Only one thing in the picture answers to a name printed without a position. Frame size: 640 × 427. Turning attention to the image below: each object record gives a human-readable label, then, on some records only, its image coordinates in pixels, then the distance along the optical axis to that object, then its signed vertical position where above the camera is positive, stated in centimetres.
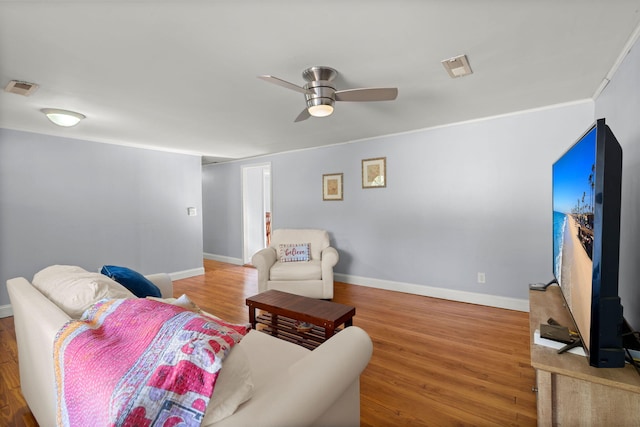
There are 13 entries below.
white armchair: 353 -82
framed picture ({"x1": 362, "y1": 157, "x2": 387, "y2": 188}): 411 +52
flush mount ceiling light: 275 +93
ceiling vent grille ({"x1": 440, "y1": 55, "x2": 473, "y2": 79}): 192 +99
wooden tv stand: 102 -70
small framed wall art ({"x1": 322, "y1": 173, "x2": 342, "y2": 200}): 456 +37
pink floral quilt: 72 -43
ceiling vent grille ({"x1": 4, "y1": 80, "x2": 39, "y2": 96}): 217 +97
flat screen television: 100 -15
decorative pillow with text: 392 -59
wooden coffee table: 211 -81
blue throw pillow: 178 -44
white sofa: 85 -60
